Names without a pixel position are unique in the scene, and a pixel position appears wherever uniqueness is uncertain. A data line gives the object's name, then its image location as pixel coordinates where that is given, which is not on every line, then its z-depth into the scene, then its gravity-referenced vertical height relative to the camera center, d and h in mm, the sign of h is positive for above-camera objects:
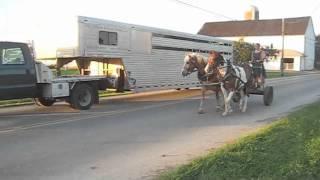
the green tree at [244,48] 38671 +1586
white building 75794 +5657
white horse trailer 14516 +437
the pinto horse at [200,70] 13130 -212
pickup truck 11911 -626
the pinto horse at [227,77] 12903 -426
